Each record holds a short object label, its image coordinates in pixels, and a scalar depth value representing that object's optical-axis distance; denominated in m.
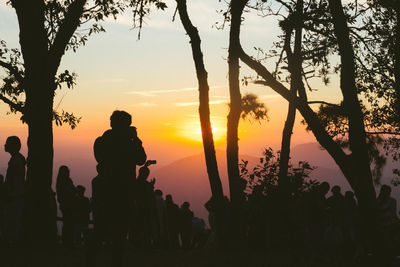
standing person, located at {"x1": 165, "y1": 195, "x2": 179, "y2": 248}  18.05
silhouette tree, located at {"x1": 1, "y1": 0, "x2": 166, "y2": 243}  11.69
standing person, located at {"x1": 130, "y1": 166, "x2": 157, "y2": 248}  14.81
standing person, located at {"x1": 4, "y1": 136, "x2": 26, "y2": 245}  11.10
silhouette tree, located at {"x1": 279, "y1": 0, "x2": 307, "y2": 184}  19.78
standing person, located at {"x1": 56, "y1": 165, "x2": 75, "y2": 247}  13.89
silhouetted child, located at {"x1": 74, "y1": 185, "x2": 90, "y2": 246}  14.31
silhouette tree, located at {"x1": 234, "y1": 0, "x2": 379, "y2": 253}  8.30
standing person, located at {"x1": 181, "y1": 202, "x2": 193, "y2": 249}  18.39
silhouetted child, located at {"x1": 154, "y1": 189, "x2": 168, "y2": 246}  16.59
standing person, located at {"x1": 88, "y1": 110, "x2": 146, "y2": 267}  6.96
